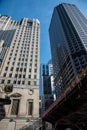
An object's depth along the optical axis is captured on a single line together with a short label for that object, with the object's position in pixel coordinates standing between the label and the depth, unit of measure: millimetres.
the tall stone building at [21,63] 25804
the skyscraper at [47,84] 80245
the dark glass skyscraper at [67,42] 58929
